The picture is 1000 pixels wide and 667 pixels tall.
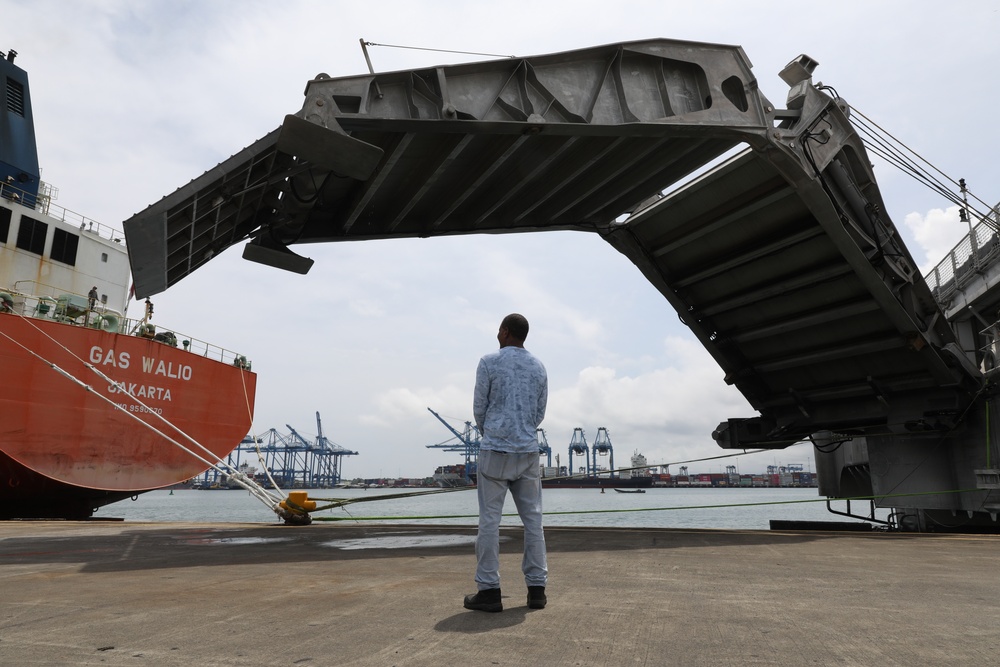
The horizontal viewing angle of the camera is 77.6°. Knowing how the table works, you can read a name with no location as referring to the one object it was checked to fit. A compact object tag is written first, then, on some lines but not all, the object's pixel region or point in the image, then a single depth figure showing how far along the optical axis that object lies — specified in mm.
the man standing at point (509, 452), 3467
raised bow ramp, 8508
